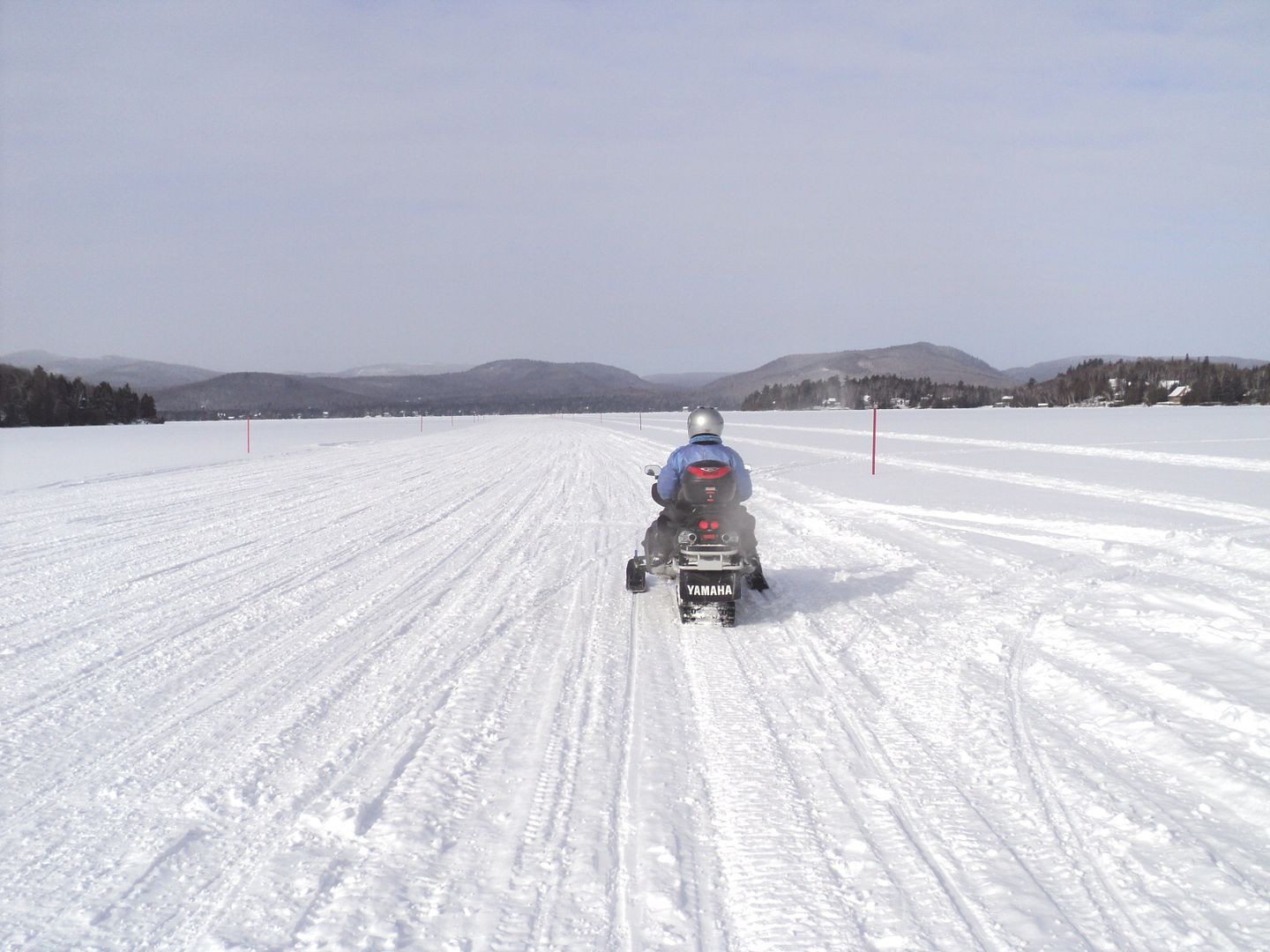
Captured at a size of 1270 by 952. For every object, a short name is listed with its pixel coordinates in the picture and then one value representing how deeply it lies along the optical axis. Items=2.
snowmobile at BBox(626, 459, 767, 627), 6.95
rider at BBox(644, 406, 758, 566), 7.43
